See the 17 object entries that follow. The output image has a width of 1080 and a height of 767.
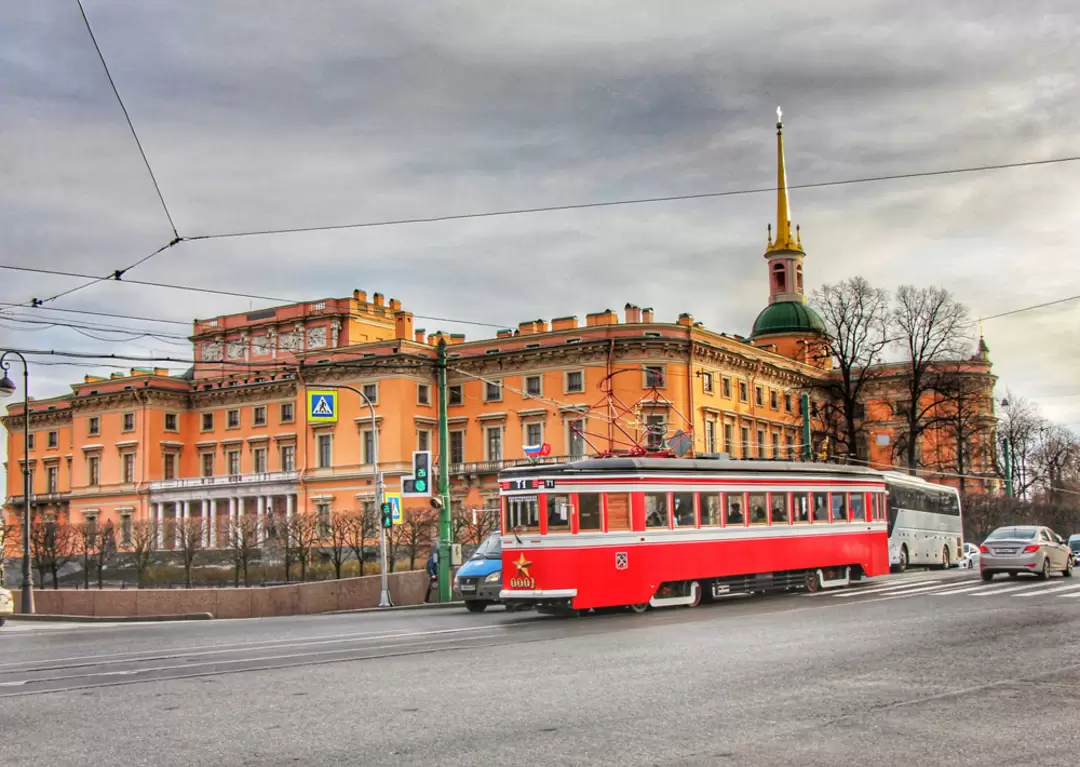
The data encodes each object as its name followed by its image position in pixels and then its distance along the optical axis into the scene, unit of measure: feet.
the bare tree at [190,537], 191.46
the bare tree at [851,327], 204.13
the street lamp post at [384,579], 106.26
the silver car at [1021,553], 106.52
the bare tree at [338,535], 170.48
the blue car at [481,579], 90.38
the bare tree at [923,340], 204.74
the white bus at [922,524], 141.79
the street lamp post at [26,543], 122.42
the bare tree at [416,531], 182.30
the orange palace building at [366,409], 260.42
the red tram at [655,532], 77.77
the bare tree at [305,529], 196.03
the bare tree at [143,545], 195.42
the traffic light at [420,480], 106.83
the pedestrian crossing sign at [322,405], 116.67
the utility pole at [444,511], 106.01
